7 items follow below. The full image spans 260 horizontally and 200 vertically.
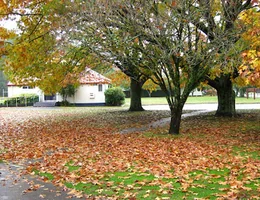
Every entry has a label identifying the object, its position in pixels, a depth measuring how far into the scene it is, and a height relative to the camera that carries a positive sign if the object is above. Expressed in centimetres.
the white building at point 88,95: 3972 +67
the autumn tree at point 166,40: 1120 +222
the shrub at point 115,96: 3756 +45
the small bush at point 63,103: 3865 -31
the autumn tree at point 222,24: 1162 +305
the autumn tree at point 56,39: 1201 +263
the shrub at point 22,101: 3809 +5
